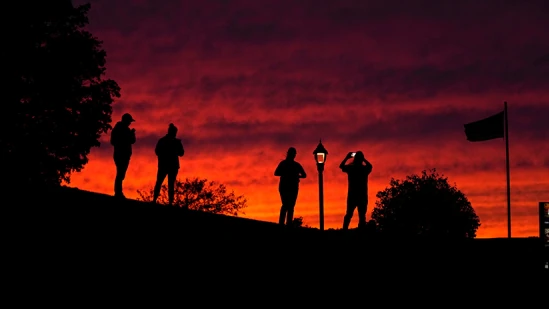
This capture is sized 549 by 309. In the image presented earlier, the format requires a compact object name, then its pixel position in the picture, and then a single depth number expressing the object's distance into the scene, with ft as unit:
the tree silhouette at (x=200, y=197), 287.07
